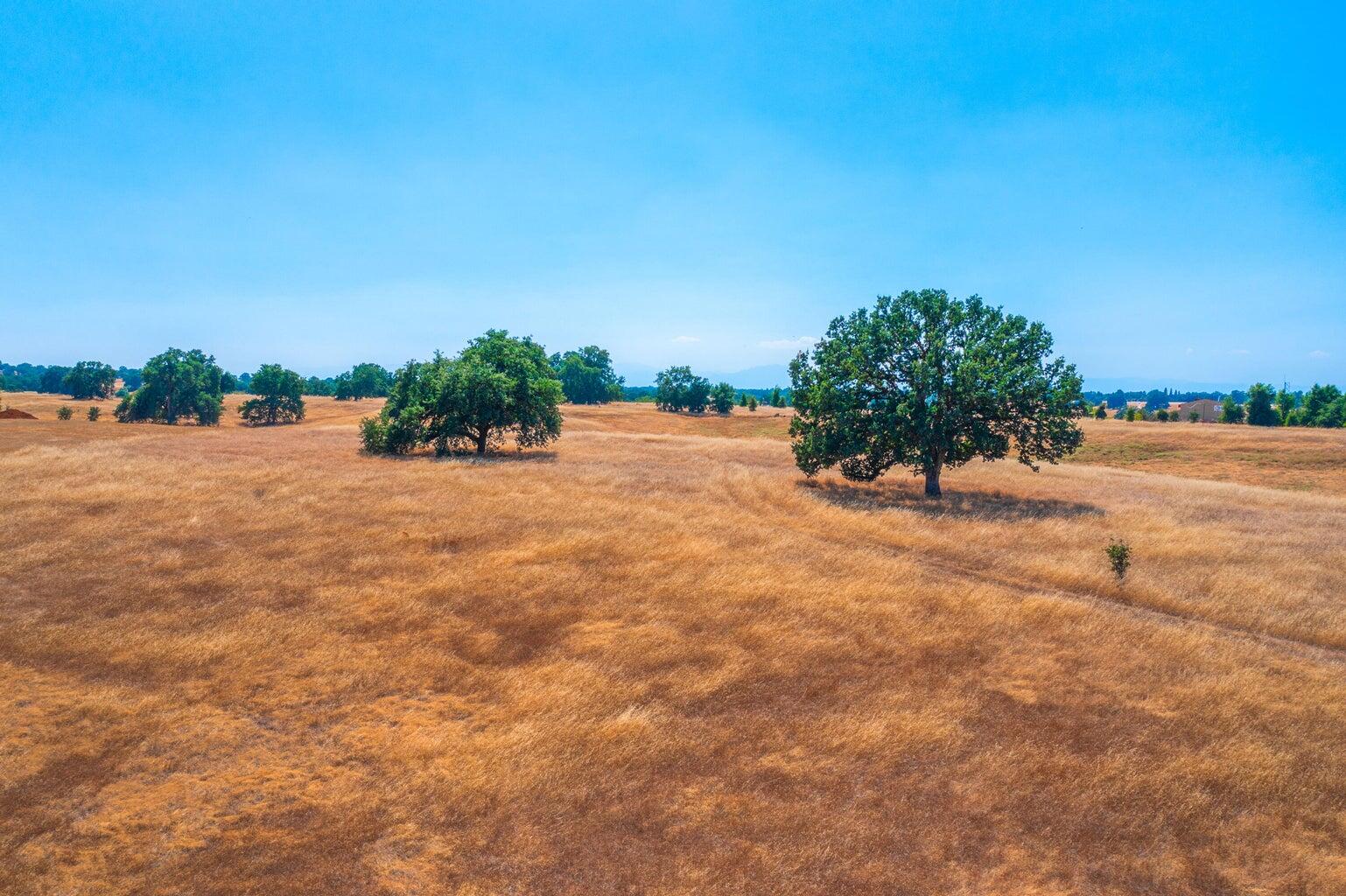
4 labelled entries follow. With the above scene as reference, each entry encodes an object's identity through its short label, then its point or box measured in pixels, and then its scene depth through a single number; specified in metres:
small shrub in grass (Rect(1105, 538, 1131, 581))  17.39
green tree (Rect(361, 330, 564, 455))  38.28
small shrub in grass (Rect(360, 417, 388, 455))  38.62
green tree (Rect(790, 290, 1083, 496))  28.61
